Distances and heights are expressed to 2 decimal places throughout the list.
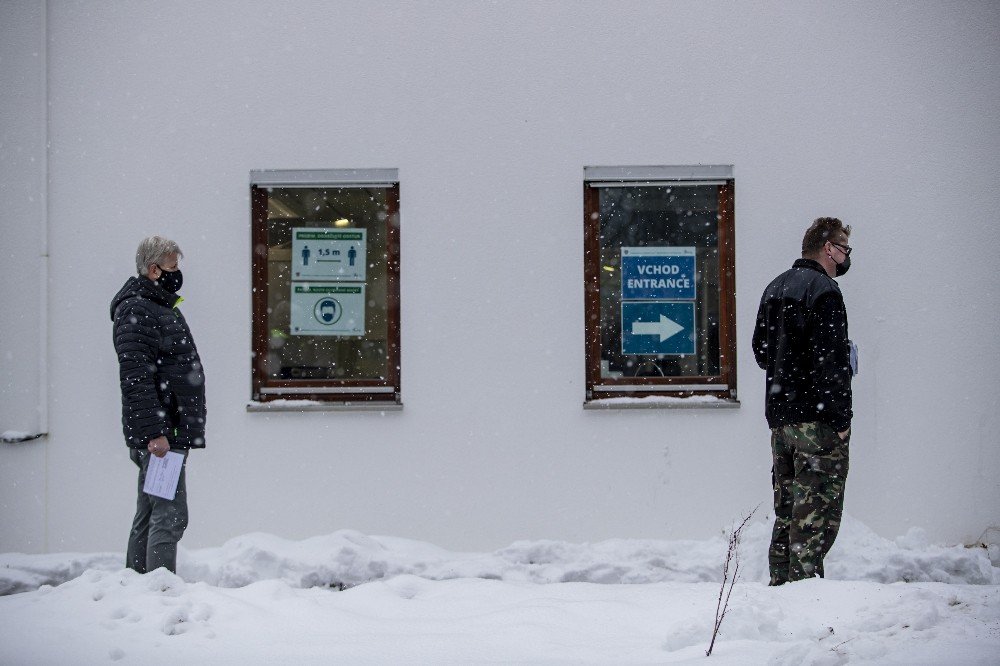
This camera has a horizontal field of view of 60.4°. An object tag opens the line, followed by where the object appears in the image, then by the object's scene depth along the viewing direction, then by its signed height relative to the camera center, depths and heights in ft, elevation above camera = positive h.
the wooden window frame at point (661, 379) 19.79 +0.35
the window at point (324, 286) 20.04 +1.30
